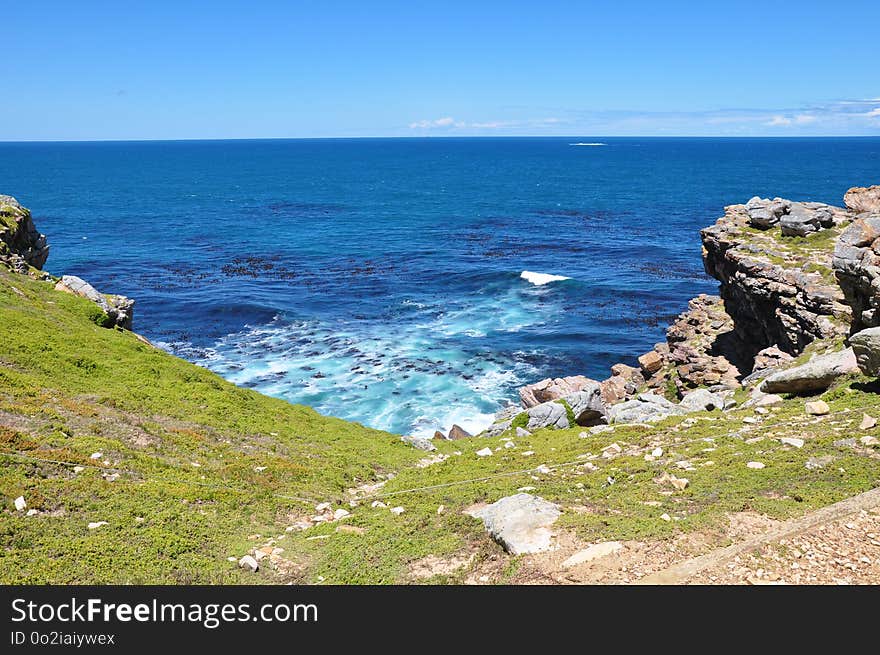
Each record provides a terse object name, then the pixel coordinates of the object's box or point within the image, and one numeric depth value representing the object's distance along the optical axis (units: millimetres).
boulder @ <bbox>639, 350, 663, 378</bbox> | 45094
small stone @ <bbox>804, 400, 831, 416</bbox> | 20391
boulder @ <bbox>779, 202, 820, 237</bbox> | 38781
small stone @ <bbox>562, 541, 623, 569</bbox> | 13391
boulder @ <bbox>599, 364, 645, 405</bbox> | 42844
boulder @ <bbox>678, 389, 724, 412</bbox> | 26688
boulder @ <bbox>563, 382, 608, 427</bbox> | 30062
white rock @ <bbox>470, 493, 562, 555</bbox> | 14281
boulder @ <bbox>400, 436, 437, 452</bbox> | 30094
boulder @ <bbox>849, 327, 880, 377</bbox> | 20250
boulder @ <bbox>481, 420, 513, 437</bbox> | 32656
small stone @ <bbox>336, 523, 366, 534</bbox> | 17031
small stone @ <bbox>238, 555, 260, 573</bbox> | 14781
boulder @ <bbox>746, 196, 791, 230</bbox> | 41594
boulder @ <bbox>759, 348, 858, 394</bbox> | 22922
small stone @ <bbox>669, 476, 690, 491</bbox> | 16516
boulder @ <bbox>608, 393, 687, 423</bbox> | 26500
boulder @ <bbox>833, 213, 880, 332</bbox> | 23422
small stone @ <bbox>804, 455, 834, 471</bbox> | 16439
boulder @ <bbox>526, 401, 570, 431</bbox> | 29875
